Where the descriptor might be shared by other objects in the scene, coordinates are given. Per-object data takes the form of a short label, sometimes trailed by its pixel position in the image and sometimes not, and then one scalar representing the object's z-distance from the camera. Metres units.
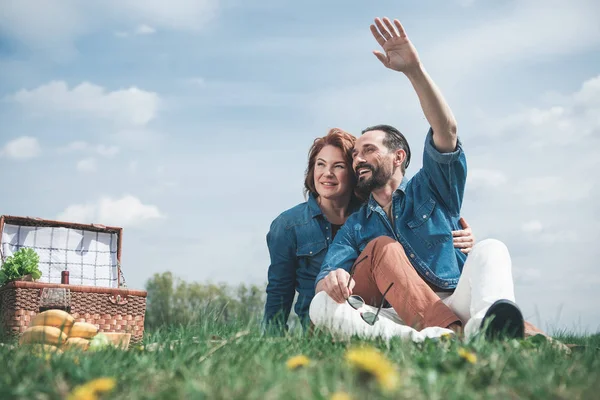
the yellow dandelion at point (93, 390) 1.53
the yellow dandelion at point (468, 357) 1.98
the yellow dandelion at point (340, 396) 1.35
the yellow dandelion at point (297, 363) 1.86
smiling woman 5.12
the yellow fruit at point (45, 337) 2.69
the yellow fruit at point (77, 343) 2.67
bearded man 3.43
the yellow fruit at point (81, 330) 2.95
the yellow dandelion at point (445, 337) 2.65
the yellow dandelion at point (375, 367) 1.46
